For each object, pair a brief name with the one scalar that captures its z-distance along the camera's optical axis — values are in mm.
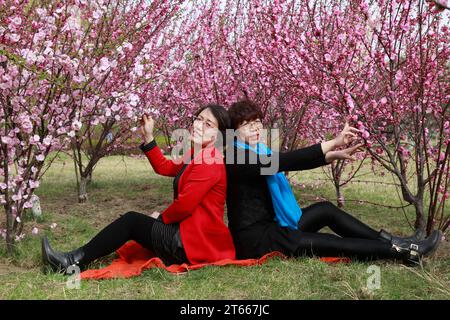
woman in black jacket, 3516
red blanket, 3408
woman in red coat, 3451
